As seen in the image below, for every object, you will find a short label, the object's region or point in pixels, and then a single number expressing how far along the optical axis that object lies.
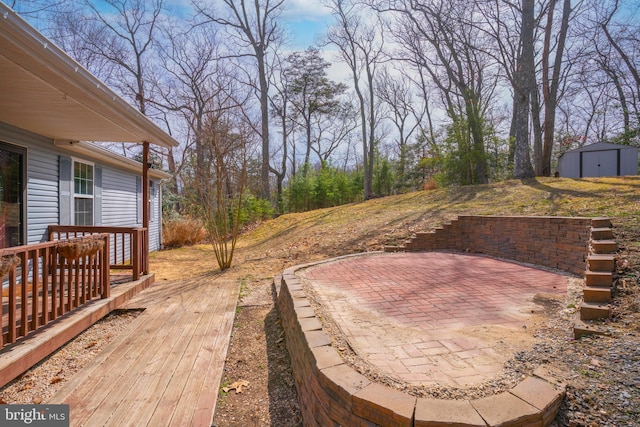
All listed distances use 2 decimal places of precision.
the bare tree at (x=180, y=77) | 18.14
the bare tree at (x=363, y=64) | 17.09
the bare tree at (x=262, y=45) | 17.05
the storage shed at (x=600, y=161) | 12.99
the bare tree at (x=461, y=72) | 12.88
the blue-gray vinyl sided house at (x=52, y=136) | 2.96
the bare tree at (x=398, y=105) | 24.20
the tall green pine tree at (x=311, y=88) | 21.72
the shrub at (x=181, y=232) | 11.72
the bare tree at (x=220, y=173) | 6.89
